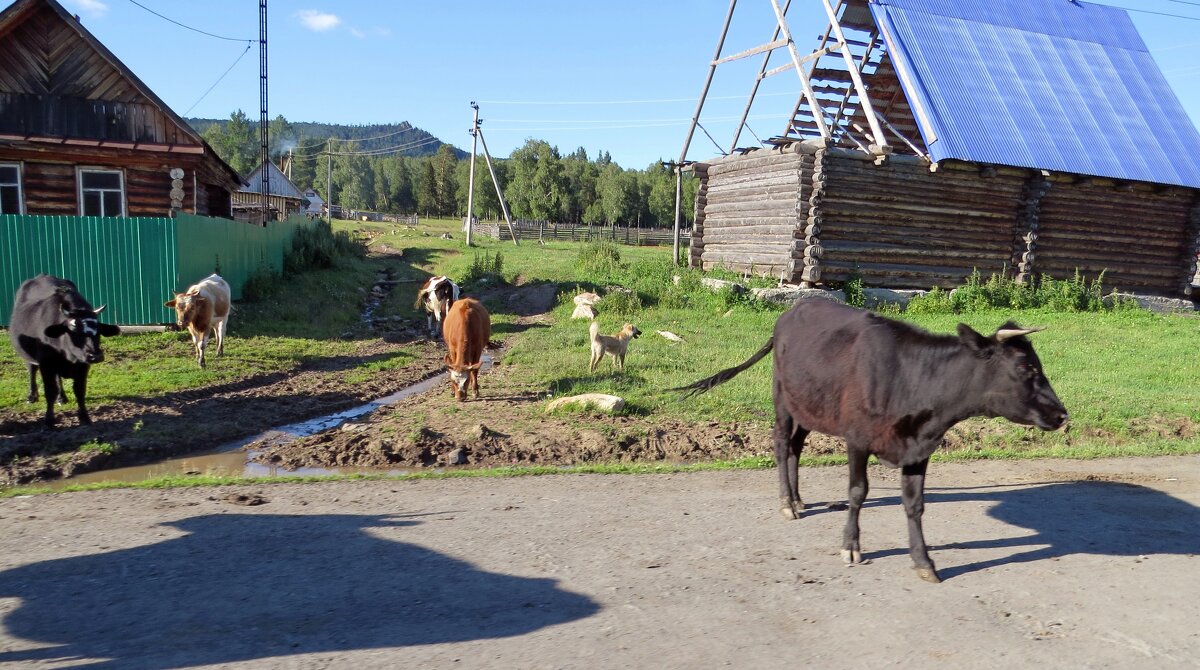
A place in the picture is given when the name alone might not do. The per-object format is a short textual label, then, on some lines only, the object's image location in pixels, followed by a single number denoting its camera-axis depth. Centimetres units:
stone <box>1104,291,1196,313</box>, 2012
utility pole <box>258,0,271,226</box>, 3175
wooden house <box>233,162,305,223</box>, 3562
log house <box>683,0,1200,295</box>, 1825
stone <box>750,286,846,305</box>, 1773
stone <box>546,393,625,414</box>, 903
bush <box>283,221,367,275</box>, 2473
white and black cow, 1535
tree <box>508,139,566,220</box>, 7269
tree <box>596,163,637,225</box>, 7750
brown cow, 1039
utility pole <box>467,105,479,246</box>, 4247
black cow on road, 473
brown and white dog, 1139
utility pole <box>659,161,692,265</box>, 2362
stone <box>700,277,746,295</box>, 1787
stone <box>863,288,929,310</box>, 1831
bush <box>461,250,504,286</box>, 2430
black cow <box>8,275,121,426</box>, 848
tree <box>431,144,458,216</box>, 9250
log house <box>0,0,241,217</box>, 1609
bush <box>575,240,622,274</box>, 2473
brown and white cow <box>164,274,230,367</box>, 1188
